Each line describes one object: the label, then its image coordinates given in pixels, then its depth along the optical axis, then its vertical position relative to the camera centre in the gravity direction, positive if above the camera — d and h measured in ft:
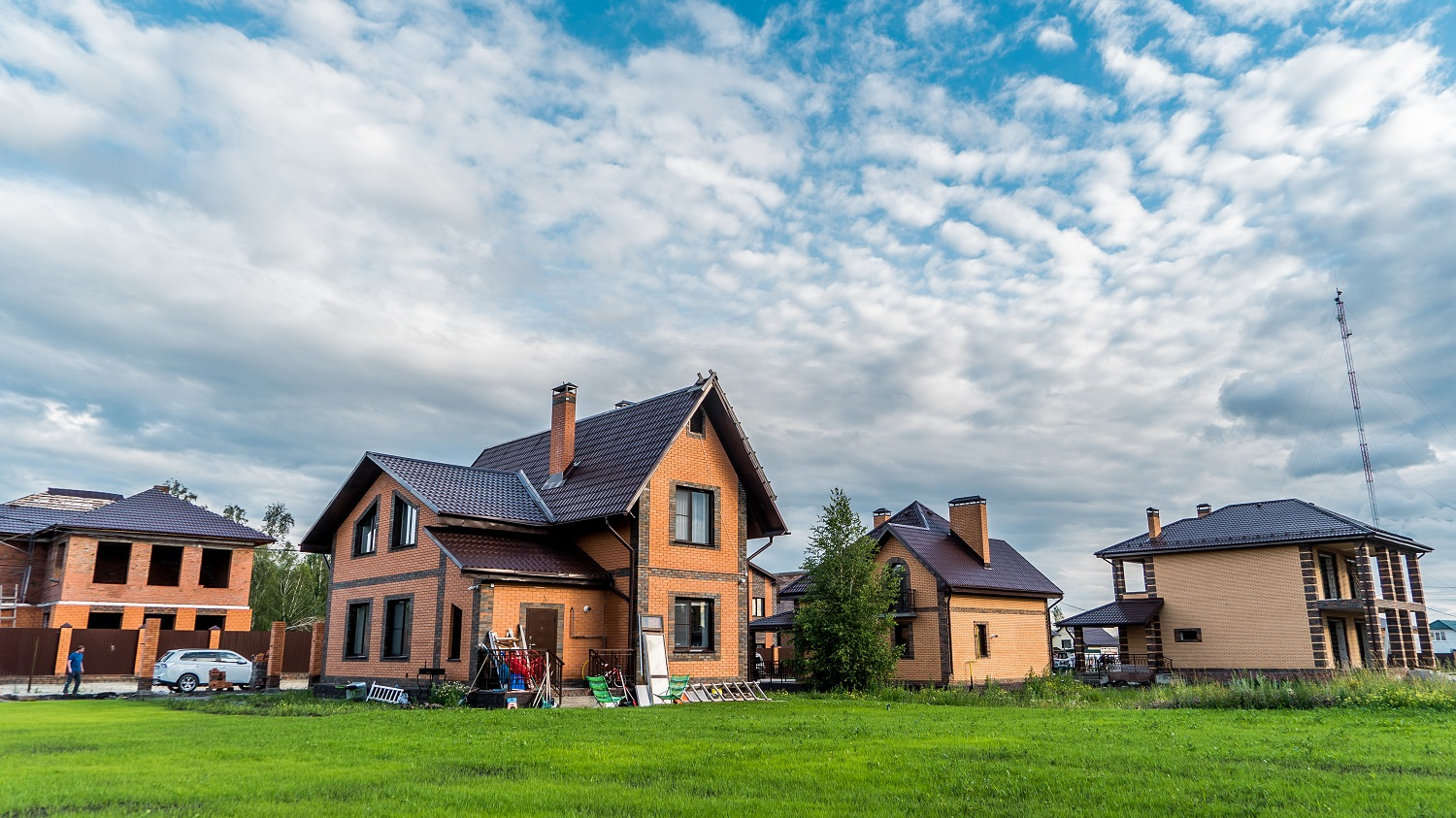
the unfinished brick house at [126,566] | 114.21 +8.96
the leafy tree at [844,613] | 82.94 +1.35
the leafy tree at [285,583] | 176.45 +9.74
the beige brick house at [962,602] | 102.22 +2.78
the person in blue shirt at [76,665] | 81.56 -2.28
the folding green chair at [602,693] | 65.21 -4.06
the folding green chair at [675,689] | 68.23 -4.07
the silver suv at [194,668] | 88.94 -2.93
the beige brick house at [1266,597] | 106.52 +3.04
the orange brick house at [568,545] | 70.03 +6.72
